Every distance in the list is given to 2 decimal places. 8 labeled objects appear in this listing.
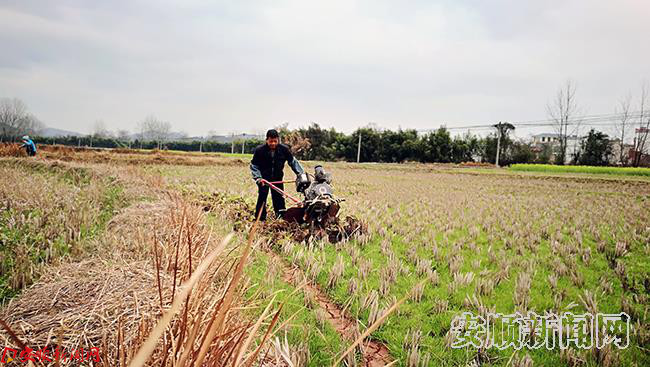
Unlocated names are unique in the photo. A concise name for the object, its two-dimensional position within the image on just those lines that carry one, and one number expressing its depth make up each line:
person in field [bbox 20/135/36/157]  18.89
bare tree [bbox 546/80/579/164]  47.94
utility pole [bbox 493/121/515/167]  53.41
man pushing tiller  6.82
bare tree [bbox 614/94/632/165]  46.86
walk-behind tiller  5.71
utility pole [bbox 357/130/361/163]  53.57
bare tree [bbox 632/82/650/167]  46.78
